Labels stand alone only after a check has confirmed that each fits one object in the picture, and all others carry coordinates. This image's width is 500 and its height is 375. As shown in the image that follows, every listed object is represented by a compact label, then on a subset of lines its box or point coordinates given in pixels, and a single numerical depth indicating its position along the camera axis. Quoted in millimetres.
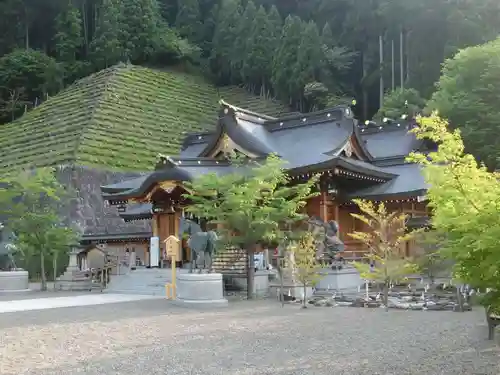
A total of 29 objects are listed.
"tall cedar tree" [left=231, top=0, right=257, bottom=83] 58719
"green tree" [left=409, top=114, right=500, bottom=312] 6914
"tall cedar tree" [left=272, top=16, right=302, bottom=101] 52844
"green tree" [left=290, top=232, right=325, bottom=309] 14773
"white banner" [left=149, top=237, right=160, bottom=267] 23500
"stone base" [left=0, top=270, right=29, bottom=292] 21062
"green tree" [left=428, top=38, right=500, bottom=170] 30781
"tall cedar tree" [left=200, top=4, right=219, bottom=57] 65938
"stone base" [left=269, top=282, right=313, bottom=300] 16645
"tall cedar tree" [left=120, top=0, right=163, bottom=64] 57000
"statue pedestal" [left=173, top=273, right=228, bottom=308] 15055
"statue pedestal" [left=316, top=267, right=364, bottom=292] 18109
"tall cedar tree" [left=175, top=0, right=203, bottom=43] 65125
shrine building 22297
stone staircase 19812
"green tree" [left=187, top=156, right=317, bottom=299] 16266
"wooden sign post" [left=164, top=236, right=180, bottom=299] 16672
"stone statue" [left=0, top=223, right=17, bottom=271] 22000
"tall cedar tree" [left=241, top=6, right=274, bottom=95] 57188
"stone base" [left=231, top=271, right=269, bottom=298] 17734
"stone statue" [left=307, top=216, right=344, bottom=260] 19406
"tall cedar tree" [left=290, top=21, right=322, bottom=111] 51844
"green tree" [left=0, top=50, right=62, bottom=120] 54500
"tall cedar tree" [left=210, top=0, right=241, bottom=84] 60656
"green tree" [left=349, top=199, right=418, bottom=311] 13617
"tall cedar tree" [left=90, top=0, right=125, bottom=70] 55062
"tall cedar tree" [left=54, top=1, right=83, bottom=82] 57969
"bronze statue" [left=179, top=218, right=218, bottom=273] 16000
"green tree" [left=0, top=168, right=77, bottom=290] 22250
